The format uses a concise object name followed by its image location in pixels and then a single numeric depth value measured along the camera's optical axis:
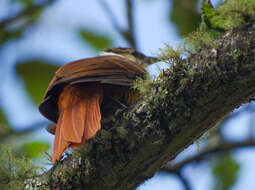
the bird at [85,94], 5.21
